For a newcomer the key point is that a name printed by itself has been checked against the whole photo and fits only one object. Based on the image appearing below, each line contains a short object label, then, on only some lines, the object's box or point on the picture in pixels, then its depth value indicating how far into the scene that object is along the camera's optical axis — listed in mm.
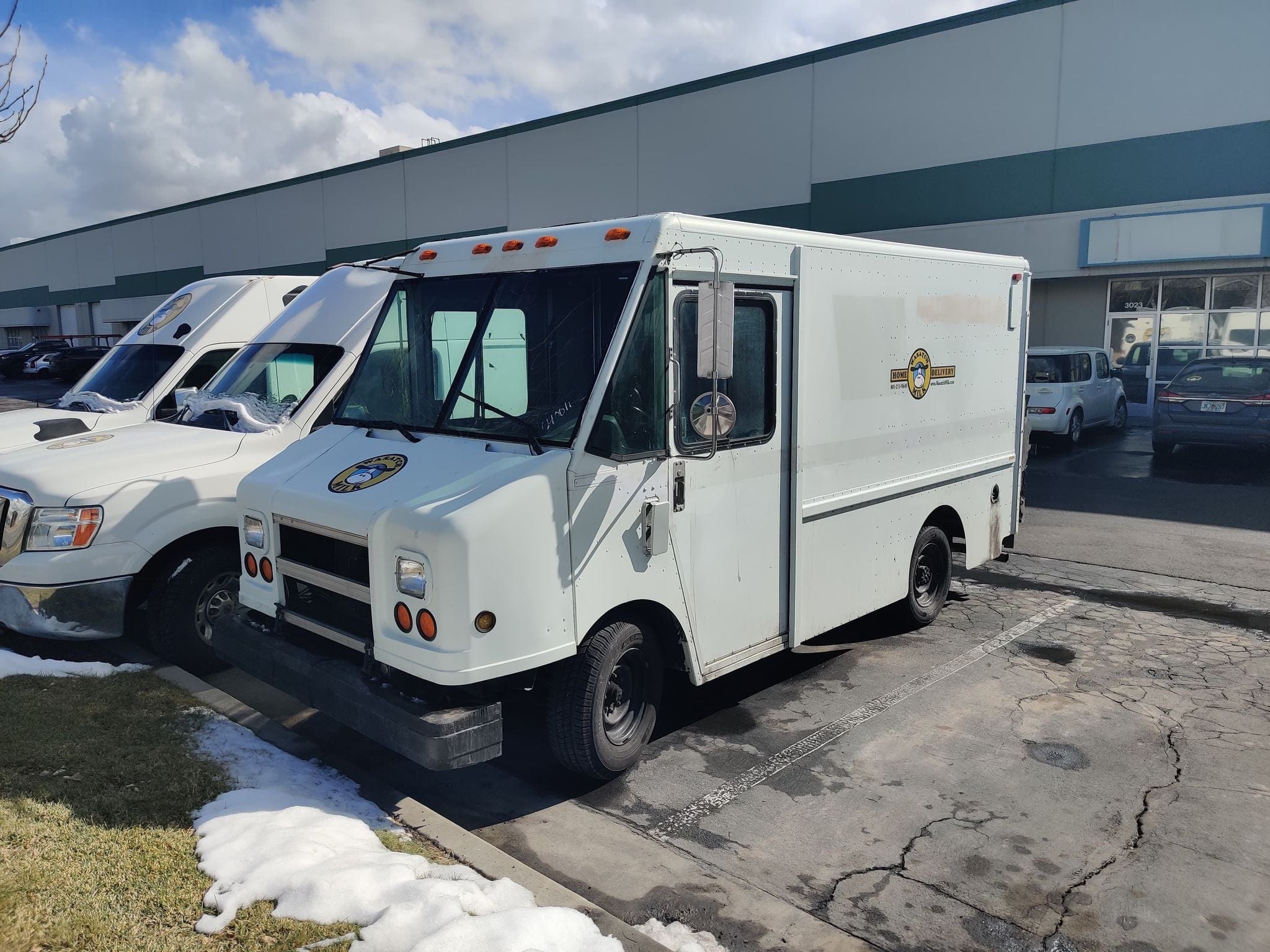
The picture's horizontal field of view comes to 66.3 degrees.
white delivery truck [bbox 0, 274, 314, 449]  8797
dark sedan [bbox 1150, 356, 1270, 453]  14164
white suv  16969
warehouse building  17906
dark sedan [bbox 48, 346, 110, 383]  36656
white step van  4254
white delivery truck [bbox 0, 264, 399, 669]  5887
